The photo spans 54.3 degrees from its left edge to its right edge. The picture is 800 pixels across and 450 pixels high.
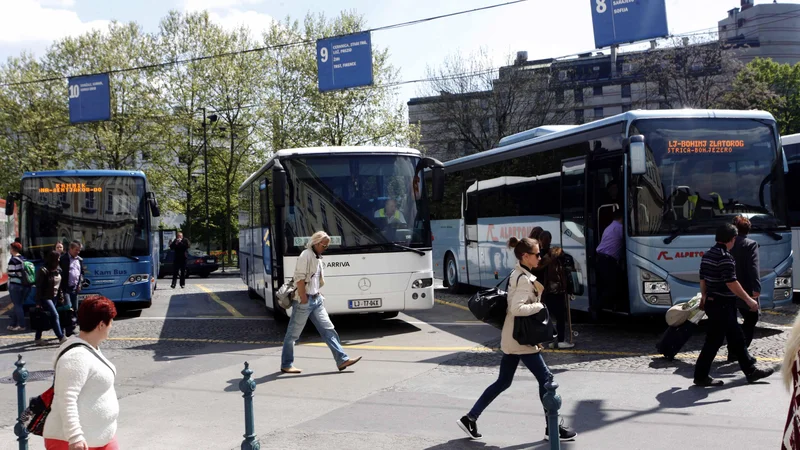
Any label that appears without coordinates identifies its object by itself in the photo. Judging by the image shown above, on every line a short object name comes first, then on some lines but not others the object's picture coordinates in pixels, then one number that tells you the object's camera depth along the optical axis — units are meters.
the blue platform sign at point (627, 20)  16.45
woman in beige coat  6.37
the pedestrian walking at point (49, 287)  12.92
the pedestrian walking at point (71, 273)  13.79
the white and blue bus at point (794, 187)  15.62
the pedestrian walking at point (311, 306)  9.79
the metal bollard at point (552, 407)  4.54
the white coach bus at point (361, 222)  12.80
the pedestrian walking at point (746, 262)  9.27
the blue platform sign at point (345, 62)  18.95
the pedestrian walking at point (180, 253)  25.47
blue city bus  16.17
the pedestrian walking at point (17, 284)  13.98
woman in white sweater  3.86
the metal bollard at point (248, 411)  5.13
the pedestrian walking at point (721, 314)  8.11
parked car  37.41
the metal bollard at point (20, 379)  6.41
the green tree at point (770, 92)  41.94
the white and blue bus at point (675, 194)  11.08
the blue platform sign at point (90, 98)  23.53
